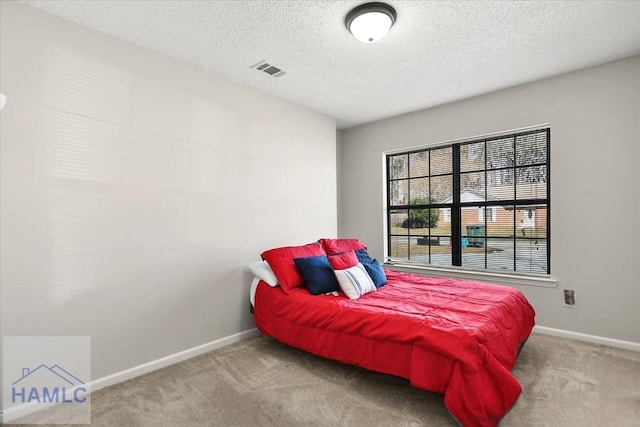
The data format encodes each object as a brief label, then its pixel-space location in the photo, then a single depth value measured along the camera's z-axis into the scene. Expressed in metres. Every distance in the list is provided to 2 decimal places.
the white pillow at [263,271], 3.03
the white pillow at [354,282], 2.75
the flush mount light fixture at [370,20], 2.12
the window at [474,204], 3.43
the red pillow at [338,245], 3.43
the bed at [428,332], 1.78
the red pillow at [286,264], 2.95
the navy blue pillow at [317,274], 2.86
